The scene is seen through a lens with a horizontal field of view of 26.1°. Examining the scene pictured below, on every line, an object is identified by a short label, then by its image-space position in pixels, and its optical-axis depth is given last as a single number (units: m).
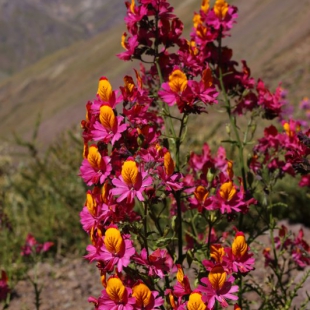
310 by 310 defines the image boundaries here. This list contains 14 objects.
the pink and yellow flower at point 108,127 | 0.43
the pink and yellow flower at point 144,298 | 0.41
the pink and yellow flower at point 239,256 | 0.43
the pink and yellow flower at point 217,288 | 0.41
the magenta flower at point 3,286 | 0.60
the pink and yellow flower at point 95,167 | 0.44
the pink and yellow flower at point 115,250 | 0.41
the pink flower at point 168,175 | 0.43
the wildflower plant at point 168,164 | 0.42
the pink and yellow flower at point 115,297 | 0.41
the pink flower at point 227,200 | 0.47
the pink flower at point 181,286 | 0.43
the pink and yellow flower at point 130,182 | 0.42
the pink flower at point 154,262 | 0.44
